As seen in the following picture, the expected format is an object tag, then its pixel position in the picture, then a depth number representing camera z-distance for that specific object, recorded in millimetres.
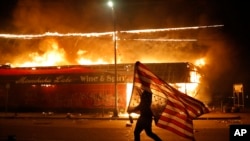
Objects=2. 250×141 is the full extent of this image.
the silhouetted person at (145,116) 8224
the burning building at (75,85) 24784
